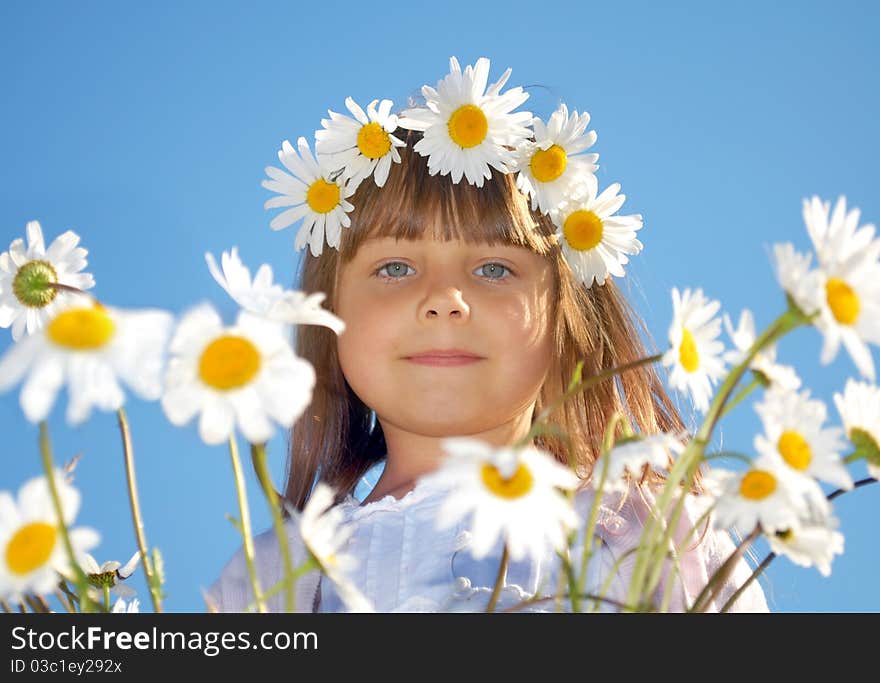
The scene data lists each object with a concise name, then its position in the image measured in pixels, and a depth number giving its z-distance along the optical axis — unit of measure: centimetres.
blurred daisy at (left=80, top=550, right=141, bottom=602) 75
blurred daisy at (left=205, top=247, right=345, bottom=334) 44
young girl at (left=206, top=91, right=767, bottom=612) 109
